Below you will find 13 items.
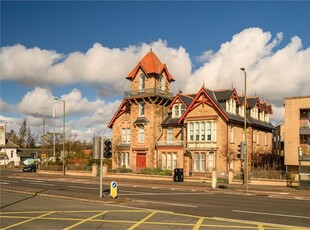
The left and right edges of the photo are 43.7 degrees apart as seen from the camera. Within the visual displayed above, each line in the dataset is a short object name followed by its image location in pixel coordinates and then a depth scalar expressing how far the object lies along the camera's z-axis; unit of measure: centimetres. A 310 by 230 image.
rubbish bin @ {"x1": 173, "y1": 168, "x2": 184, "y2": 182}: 3931
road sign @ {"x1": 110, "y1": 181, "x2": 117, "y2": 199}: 2111
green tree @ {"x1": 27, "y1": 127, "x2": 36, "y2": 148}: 12250
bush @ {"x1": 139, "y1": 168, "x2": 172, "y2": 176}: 4425
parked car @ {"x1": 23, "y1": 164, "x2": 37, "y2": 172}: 6159
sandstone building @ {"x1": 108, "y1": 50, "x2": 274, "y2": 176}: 4506
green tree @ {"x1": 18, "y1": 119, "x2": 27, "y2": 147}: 12188
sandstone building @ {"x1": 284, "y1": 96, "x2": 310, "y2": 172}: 4025
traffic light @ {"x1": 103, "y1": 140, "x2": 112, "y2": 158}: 2041
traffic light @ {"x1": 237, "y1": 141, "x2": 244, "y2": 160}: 2823
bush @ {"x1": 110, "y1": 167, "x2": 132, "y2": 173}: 4880
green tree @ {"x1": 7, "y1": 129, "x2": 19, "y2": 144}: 13050
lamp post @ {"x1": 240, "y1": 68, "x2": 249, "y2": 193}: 2829
